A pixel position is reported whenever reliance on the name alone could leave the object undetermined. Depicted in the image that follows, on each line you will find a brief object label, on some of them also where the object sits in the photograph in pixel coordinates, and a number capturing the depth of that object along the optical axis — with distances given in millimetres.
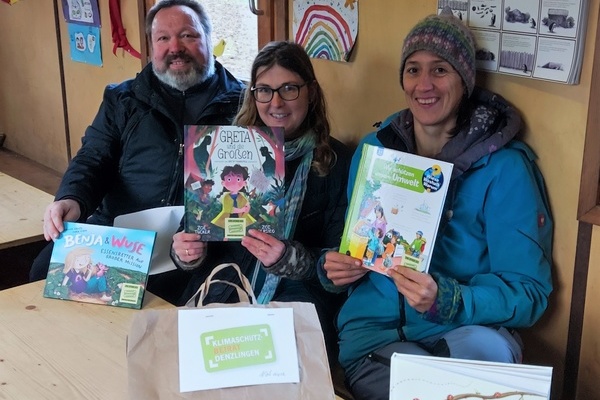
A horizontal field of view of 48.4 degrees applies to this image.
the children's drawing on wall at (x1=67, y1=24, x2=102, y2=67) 3316
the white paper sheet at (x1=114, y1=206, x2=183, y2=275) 1777
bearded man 2127
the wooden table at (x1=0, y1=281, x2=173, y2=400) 1248
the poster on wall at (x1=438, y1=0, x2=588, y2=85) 1448
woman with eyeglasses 1782
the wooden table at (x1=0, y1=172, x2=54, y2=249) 2131
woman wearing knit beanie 1473
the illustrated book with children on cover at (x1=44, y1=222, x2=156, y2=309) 1540
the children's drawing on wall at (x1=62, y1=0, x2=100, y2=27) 3253
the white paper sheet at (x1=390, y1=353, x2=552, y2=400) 1021
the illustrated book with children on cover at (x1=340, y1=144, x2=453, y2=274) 1456
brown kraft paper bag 1102
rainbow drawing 1987
